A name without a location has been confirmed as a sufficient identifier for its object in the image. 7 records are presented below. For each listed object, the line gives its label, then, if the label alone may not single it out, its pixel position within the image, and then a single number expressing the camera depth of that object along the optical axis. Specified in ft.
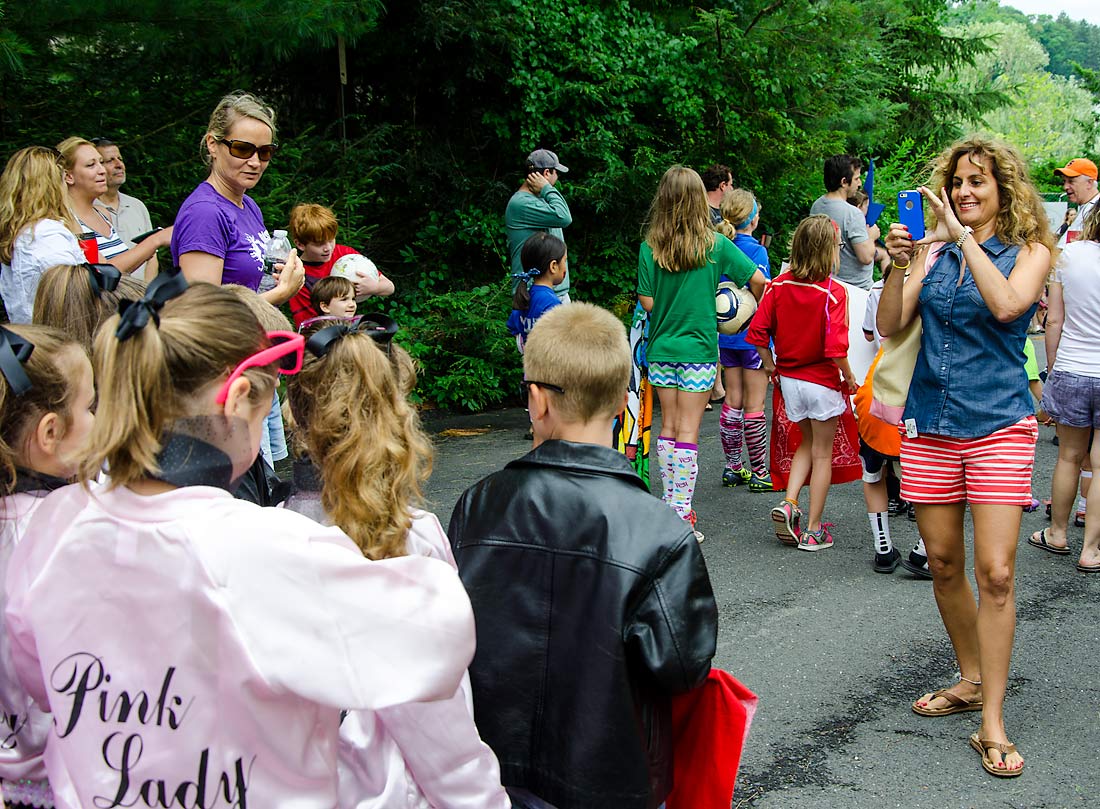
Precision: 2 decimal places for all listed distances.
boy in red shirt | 18.13
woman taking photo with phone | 11.77
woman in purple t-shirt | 13.34
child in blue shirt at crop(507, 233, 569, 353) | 21.65
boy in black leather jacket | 7.32
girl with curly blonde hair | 6.55
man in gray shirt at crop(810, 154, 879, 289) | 24.43
